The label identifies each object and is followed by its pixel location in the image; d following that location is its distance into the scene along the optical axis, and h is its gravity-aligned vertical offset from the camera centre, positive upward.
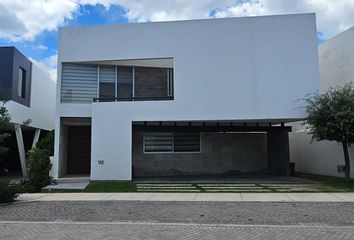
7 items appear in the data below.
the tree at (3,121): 12.05 +1.25
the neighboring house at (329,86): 19.67 +3.99
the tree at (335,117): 15.67 +1.68
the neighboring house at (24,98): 21.61 +4.19
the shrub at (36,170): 15.02 -0.45
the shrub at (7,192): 11.62 -1.03
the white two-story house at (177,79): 17.92 +3.96
